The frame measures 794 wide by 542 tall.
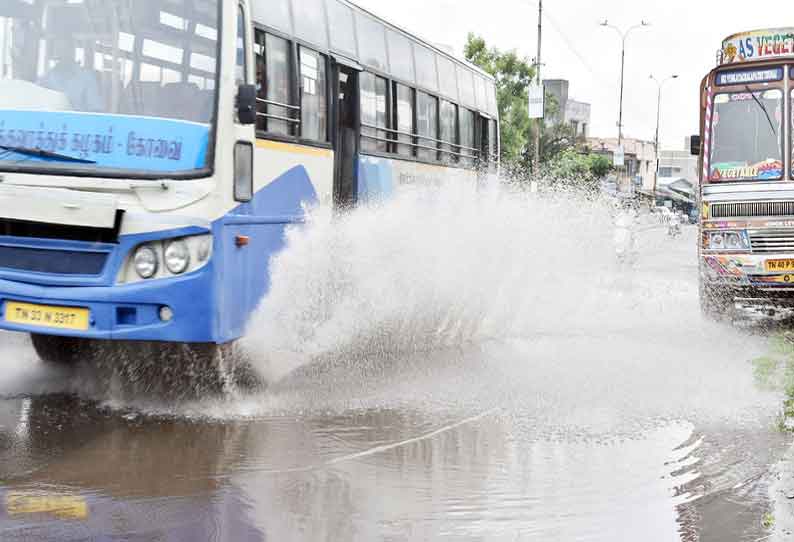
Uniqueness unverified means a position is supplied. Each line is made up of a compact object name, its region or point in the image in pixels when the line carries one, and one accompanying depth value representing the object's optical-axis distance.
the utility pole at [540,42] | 35.85
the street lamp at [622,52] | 61.56
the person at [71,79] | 7.09
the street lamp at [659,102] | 79.88
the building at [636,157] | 108.60
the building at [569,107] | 99.75
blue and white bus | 6.93
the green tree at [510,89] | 46.16
